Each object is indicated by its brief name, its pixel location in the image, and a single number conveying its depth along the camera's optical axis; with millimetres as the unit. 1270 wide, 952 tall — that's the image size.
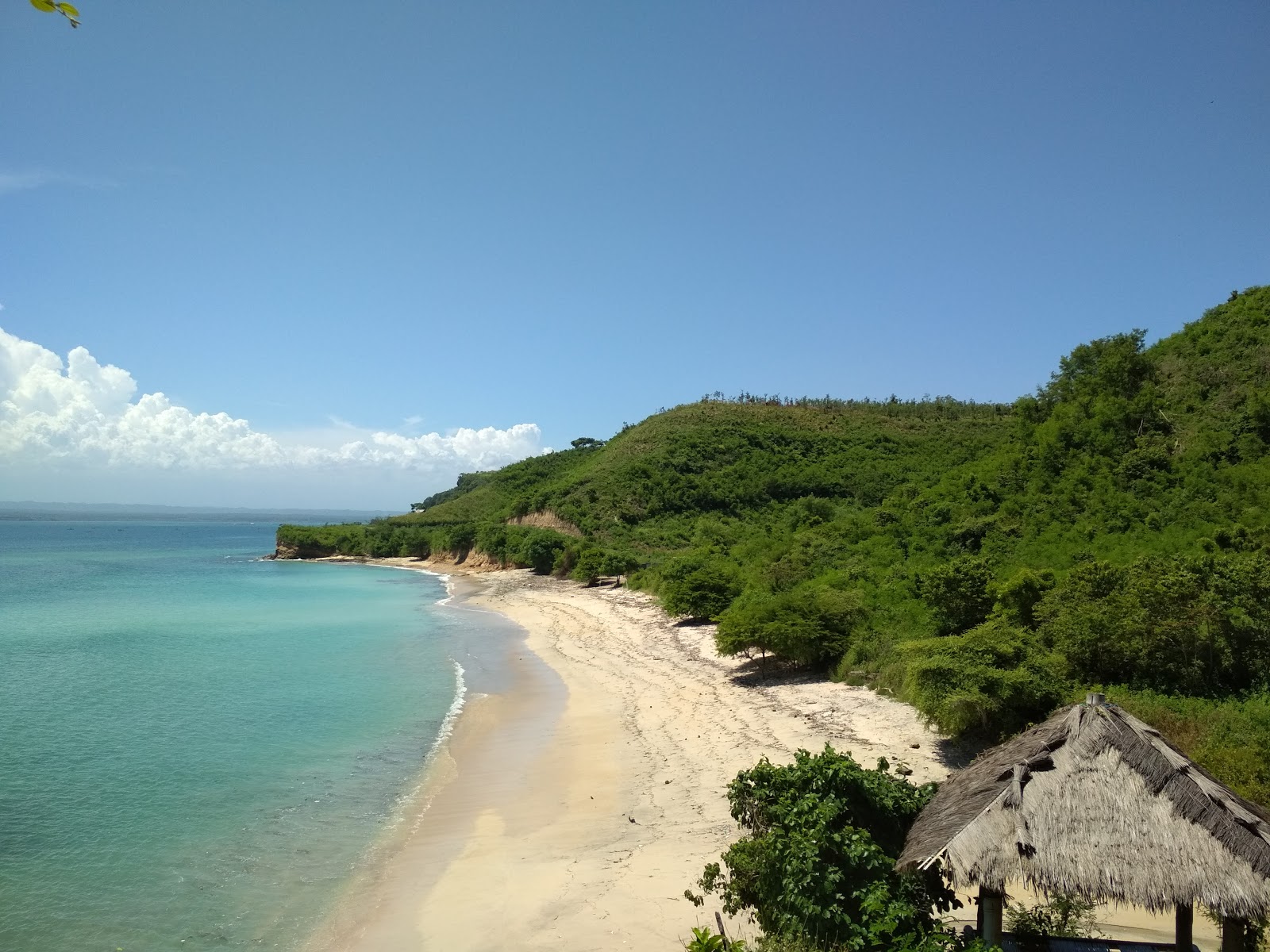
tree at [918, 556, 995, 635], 20125
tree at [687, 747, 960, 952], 7707
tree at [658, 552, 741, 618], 31031
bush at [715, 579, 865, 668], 21234
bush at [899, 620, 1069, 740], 13406
